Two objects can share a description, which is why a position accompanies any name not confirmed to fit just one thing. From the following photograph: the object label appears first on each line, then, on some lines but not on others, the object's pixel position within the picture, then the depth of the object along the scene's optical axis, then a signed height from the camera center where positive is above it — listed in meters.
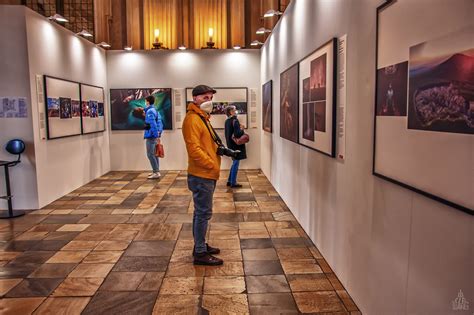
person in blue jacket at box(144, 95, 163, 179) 9.05 -0.36
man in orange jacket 3.90 -0.46
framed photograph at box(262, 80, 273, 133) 8.14 +0.18
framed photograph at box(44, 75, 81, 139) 6.84 +0.17
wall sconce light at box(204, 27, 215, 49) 10.53 +2.06
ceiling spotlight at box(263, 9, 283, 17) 6.93 +1.79
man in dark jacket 7.60 -0.27
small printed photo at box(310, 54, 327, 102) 4.03 +0.38
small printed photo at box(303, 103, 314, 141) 4.53 -0.08
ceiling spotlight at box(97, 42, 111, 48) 9.60 +1.74
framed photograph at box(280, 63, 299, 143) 5.44 +0.17
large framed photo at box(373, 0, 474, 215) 1.73 +0.08
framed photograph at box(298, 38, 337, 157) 3.72 +0.16
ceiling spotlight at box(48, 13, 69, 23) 6.86 +1.71
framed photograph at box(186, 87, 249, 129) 10.57 +0.40
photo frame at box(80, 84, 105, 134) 8.61 +0.17
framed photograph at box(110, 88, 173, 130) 10.47 +0.24
